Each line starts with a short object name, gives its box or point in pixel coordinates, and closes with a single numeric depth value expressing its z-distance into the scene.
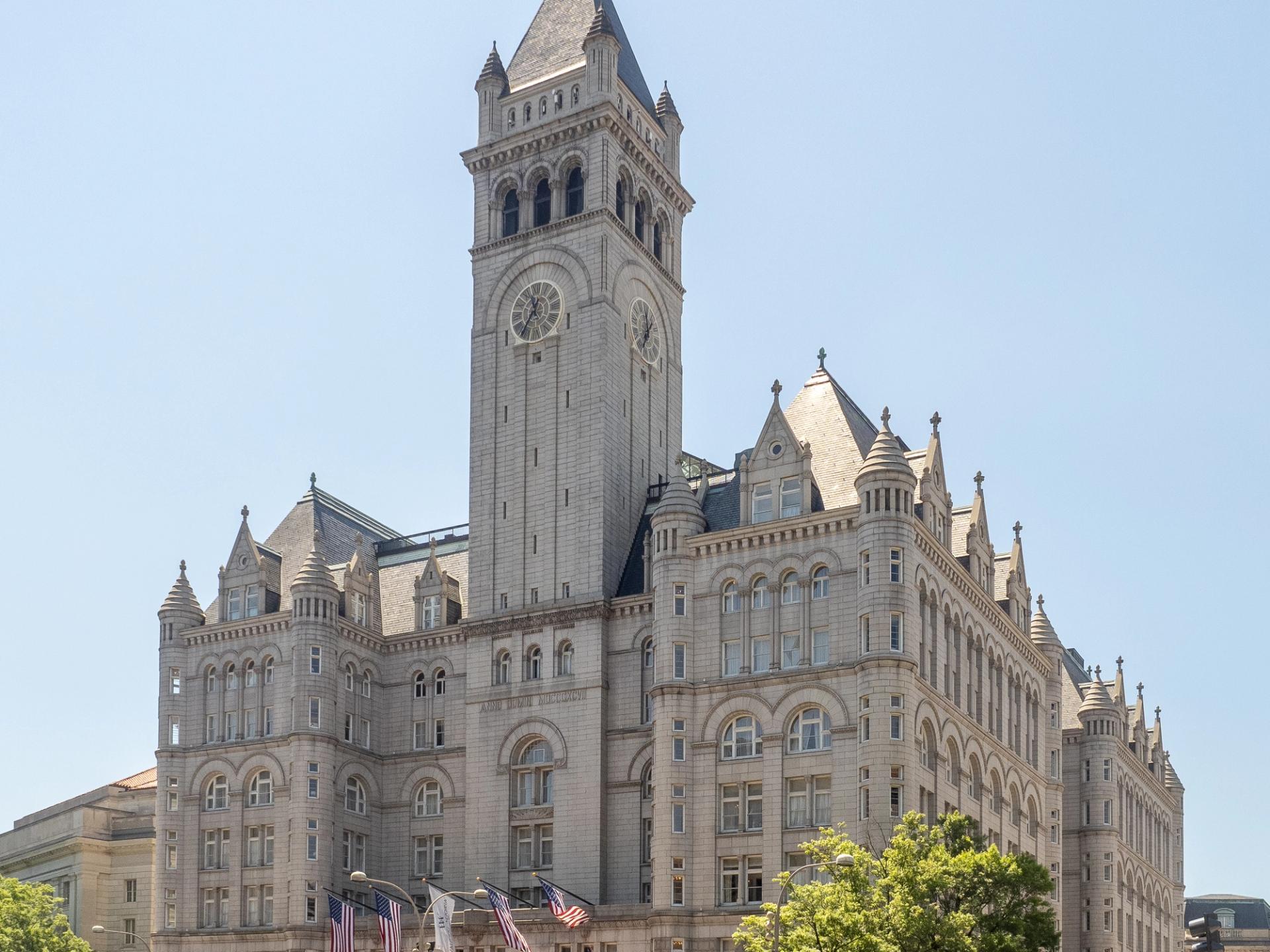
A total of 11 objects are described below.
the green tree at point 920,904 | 64.25
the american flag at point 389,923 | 80.75
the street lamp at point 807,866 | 59.12
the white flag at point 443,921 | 70.69
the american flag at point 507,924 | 74.69
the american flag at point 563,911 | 82.62
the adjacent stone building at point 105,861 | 118.12
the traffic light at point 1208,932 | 32.50
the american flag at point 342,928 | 83.56
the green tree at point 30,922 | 93.00
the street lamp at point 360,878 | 62.53
